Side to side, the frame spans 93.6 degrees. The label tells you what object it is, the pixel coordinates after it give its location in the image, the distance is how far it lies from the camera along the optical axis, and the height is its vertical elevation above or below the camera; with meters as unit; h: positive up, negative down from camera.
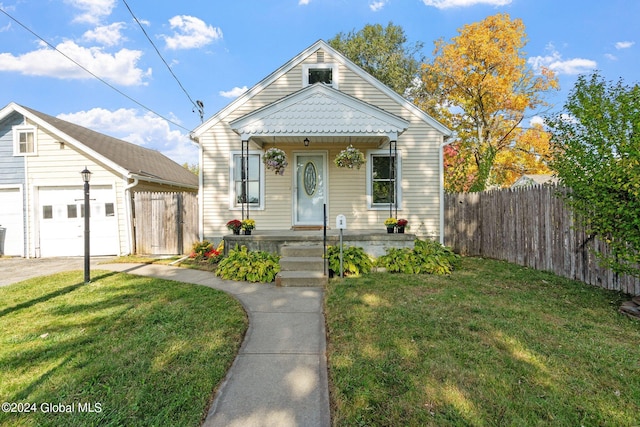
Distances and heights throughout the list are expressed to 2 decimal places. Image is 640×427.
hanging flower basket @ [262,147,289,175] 7.45 +1.22
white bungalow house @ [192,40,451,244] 9.12 +0.92
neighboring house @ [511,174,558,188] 26.30 +2.61
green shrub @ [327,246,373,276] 6.28 -1.13
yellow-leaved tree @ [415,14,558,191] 15.46 +6.51
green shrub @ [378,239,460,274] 6.59 -1.20
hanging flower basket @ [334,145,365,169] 7.66 +1.27
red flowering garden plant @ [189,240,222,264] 7.88 -1.23
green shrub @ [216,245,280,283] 6.05 -1.22
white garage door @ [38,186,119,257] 9.77 -0.39
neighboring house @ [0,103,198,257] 9.67 +0.52
